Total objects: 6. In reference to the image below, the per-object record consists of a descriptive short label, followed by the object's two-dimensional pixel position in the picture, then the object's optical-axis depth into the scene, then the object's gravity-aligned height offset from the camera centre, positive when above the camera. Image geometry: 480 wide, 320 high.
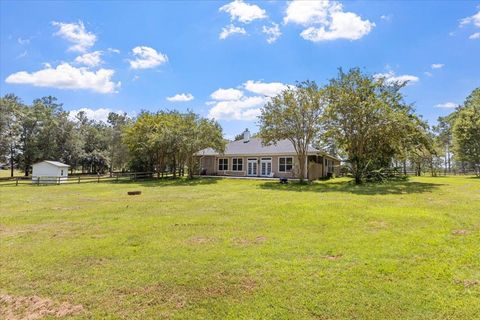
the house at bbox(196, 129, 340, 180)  28.70 +0.52
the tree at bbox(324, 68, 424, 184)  21.00 +3.46
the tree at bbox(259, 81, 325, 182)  22.66 +3.88
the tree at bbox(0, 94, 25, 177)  37.03 +4.97
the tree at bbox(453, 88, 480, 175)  37.62 +4.04
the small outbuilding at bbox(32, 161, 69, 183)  28.48 -0.50
